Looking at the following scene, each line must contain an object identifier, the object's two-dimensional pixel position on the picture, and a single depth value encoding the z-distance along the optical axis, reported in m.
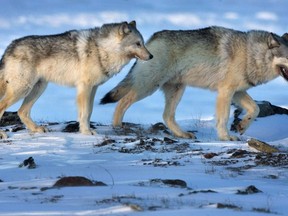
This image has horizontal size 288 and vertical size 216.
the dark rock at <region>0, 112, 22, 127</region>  30.97
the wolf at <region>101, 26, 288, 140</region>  23.91
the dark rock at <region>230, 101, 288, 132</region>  34.03
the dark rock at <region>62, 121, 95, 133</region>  25.41
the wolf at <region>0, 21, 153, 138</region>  23.30
